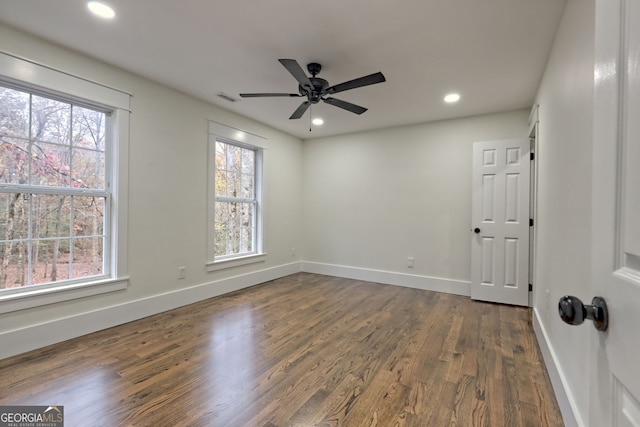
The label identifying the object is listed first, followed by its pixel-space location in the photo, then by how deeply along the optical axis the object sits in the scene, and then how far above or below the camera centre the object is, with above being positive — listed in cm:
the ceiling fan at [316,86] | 222 +109
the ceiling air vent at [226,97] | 346 +140
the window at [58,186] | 229 +21
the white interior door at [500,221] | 352 -9
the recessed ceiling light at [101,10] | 197 +139
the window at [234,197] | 389 +22
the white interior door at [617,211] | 51 +1
